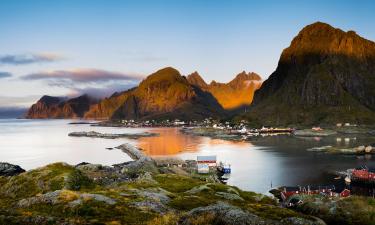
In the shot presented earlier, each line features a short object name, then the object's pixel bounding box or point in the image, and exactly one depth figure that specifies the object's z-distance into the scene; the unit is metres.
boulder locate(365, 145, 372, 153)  189.55
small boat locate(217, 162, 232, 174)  146.15
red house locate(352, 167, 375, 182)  120.19
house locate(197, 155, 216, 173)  140.62
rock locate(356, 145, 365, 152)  189.00
